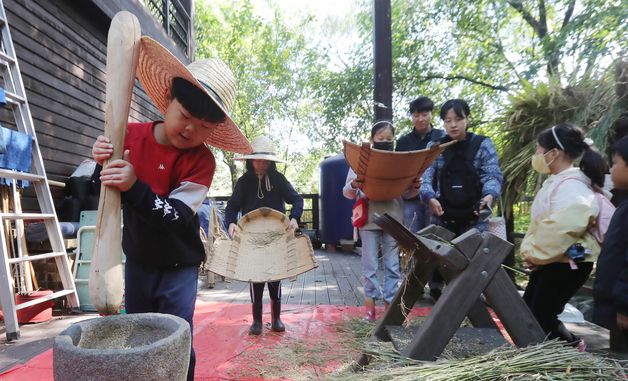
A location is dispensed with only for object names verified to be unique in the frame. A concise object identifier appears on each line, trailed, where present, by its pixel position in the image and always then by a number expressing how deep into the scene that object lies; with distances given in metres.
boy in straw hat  1.41
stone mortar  0.89
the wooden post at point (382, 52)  4.23
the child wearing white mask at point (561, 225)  2.09
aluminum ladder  3.13
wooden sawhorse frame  1.51
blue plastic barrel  7.68
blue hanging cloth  2.88
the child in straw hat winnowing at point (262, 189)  3.15
